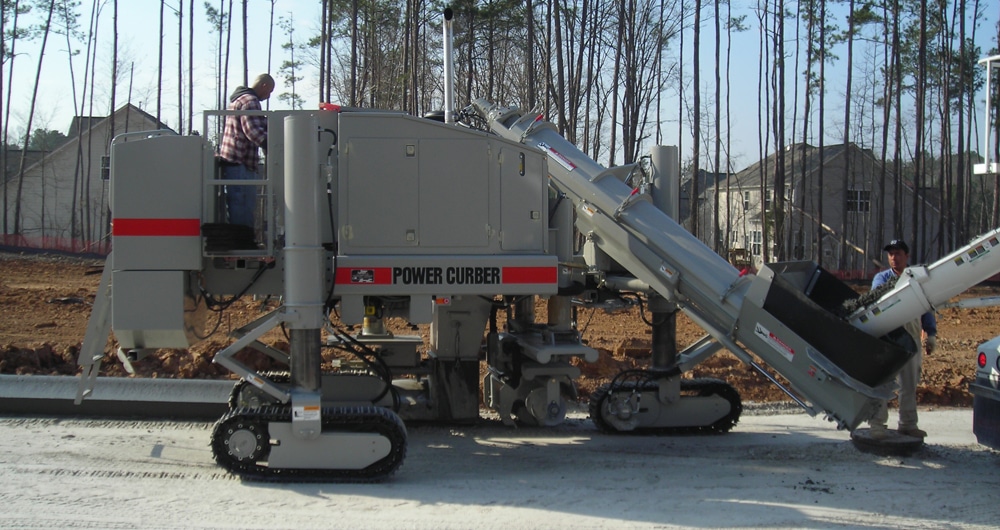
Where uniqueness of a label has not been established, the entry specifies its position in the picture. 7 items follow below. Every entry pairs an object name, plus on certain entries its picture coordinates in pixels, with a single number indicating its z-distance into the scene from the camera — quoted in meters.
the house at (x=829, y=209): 45.75
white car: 7.53
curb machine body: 6.80
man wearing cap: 8.11
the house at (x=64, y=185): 46.22
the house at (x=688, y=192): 56.72
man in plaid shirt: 7.32
